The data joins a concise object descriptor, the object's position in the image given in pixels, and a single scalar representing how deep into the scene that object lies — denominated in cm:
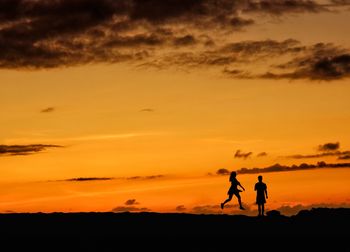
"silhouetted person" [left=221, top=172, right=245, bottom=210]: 3844
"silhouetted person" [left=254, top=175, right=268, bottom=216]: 3778
